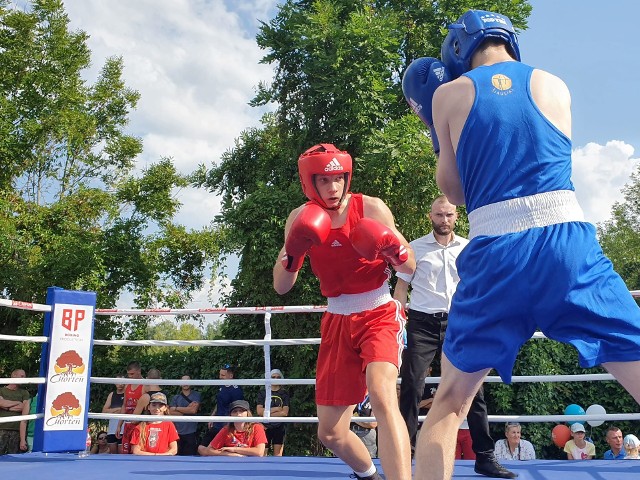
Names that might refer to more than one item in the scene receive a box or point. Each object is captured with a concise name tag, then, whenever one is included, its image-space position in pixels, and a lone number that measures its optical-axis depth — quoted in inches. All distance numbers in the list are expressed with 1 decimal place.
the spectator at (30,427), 265.8
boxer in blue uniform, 56.0
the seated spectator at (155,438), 202.7
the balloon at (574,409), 260.4
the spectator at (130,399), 258.2
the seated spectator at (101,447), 254.2
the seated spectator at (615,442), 205.3
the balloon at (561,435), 247.2
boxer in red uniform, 93.3
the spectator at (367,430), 182.3
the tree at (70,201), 491.5
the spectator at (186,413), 255.3
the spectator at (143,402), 231.8
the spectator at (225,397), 245.8
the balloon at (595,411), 251.4
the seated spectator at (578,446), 214.5
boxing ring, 122.0
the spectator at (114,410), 251.8
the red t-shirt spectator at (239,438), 197.9
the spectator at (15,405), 251.0
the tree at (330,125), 390.0
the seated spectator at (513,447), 202.8
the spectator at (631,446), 196.5
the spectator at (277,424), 235.3
